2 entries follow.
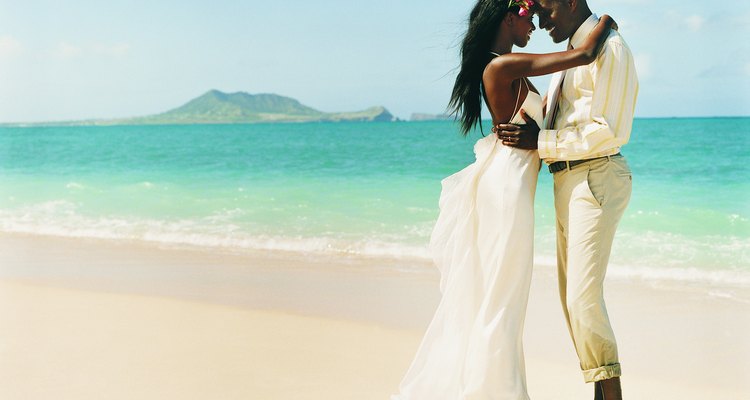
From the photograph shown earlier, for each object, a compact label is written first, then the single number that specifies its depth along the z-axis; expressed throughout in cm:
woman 327
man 316
